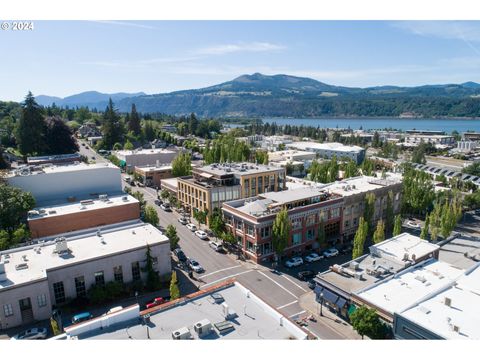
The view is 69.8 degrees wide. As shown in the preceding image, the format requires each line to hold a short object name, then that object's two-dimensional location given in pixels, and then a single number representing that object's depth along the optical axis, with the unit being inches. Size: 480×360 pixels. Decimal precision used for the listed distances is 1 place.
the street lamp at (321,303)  1282.0
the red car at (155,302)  1284.4
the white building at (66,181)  1936.5
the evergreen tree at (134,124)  5059.1
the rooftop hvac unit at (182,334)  777.9
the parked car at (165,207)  2474.8
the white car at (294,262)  1653.5
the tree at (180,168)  2967.5
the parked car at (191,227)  2089.3
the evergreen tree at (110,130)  4424.2
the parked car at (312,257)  1710.1
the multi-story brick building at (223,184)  2128.4
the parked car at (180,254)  1683.8
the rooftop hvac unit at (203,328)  799.1
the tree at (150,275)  1408.7
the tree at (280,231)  1624.0
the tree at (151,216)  1910.7
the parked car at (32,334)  1103.2
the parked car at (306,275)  1533.0
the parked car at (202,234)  1962.6
